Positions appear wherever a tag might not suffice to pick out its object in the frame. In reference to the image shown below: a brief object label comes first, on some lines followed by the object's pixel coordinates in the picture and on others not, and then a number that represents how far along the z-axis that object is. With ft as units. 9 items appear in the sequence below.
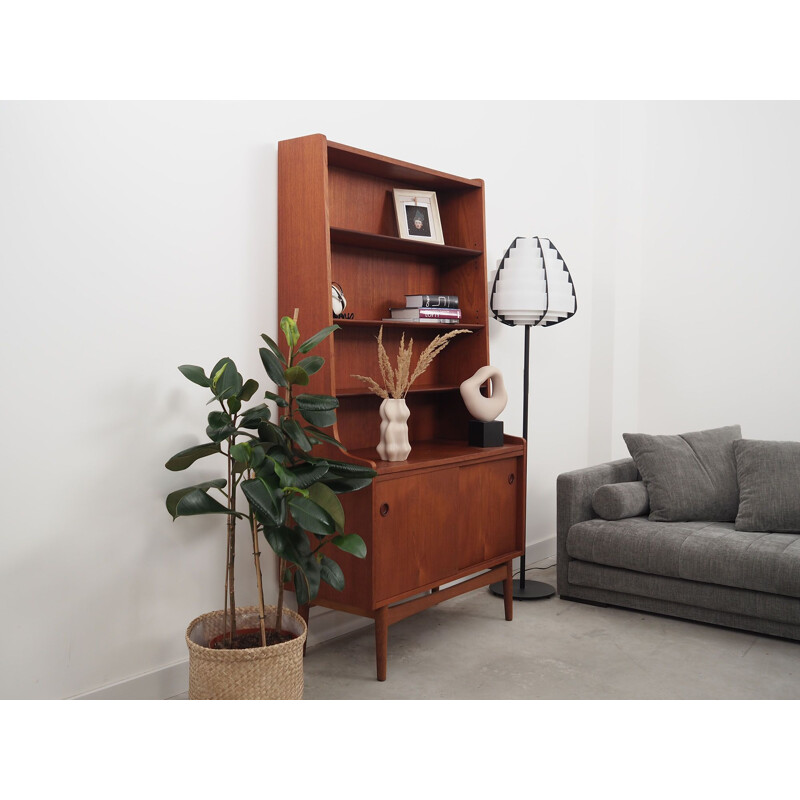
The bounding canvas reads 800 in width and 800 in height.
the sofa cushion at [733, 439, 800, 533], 12.68
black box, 12.42
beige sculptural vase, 10.88
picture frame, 12.16
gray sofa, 11.57
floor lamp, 13.66
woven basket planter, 8.42
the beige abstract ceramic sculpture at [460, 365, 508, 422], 12.41
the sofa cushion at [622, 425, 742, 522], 13.48
